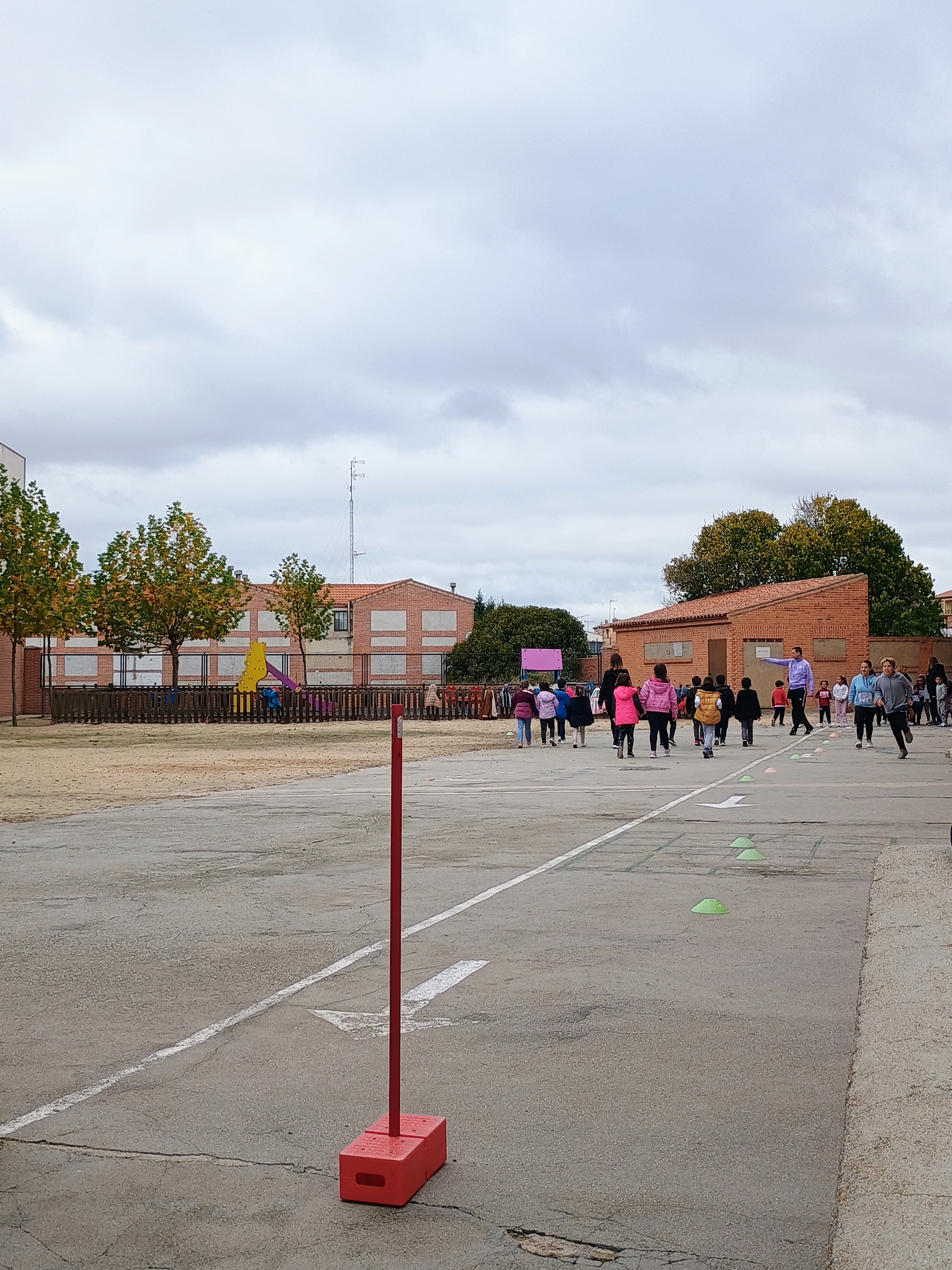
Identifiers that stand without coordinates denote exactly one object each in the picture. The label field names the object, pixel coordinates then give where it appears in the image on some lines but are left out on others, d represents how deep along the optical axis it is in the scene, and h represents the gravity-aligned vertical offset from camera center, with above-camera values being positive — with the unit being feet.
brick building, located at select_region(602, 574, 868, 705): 174.91 +6.43
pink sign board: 169.99 +2.75
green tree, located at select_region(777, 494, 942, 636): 225.15 +20.42
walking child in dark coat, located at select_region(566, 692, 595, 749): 89.97 -2.47
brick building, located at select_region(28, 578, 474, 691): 275.39 +8.06
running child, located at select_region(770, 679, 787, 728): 126.21 -2.43
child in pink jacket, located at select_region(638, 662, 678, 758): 81.35 -1.56
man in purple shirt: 103.55 -0.20
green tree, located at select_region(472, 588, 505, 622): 328.72 +19.74
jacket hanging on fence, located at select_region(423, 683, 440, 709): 157.28 -2.25
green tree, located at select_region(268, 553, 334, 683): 229.86 +14.25
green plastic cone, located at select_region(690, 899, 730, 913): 26.12 -4.76
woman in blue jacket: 80.94 -1.26
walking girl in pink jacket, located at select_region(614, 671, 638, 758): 80.38 -2.25
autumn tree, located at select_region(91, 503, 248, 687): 169.37 +12.67
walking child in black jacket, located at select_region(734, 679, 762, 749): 91.61 -2.37
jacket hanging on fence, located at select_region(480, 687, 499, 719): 155.63 -3.30
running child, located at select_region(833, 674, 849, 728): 140.15 -2.86
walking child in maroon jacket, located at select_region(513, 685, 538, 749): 93.45 -2.36
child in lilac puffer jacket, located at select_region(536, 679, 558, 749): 93.15 -2.03
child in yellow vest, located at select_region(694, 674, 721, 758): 79.66 -2.07
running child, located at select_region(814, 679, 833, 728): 136.05 -2.39
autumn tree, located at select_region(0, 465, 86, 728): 126.41 +11.40
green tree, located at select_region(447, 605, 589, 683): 244.22 +7.27
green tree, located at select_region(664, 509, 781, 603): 243.40 +23.29
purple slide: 155.43 -3.25
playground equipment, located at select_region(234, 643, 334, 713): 155.74 +1.18
